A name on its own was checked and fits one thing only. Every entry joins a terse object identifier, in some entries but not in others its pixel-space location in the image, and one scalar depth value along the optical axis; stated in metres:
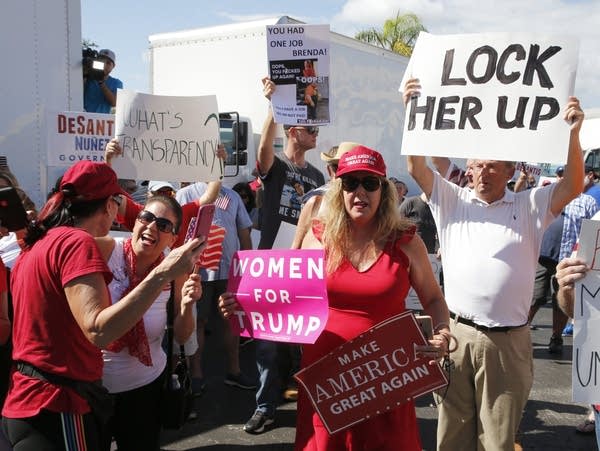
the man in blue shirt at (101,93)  7.07
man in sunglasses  4.50
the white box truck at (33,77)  5.48
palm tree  28.25
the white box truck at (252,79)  9.74
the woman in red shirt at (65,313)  2.08
